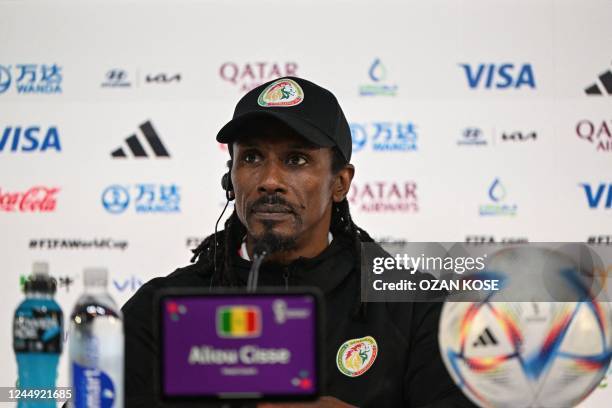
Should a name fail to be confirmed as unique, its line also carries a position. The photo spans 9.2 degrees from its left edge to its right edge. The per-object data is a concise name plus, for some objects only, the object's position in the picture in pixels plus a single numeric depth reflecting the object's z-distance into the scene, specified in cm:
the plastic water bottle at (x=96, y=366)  473
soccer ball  482
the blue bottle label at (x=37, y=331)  483
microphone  486
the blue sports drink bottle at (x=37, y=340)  483
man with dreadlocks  532
